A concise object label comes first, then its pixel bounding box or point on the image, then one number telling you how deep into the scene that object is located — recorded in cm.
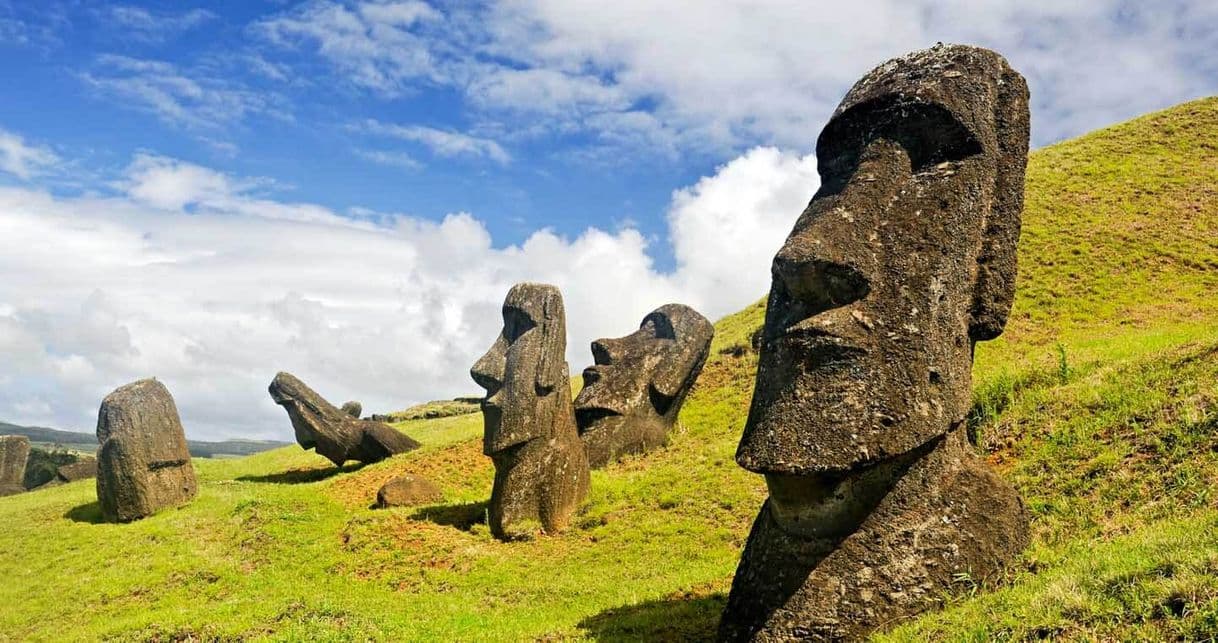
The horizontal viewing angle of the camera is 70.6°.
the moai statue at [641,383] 2109
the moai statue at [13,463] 2994
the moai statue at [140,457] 1973
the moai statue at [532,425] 1537
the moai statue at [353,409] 2950
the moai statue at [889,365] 660
